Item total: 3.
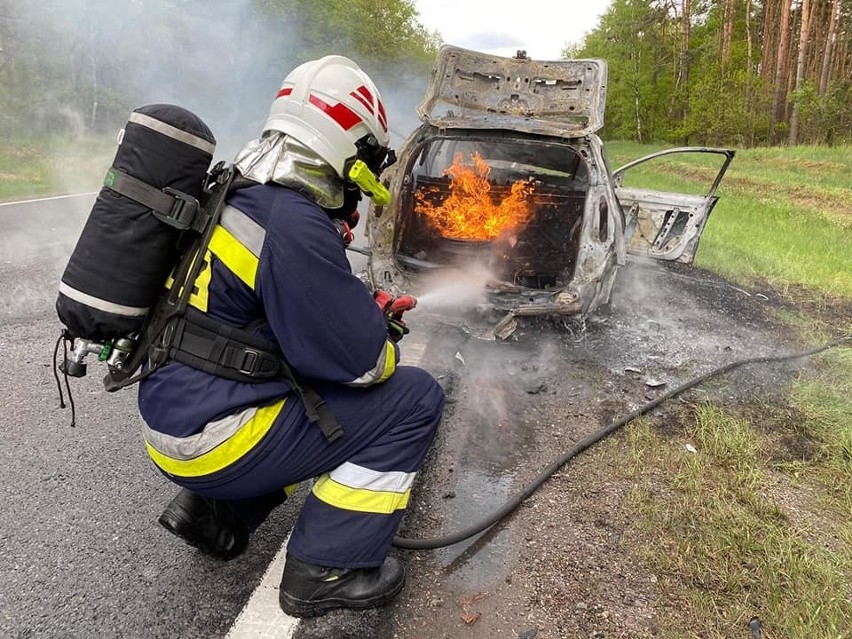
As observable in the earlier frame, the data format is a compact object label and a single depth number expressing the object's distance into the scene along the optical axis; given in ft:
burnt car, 15.15
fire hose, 7.76
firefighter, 6.02
